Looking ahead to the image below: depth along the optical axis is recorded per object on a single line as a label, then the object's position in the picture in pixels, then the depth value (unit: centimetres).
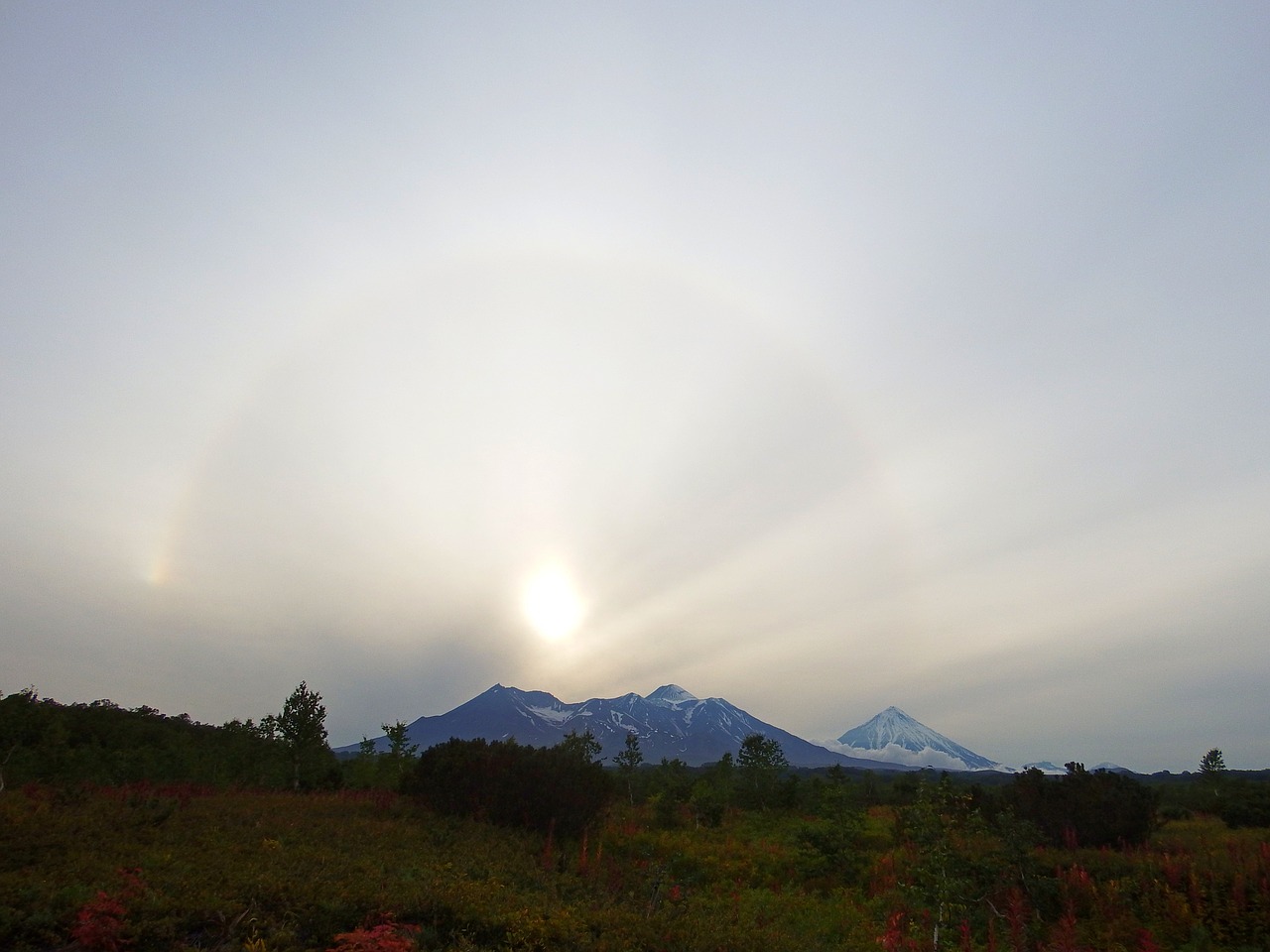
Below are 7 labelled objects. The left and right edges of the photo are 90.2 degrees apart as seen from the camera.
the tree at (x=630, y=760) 3922
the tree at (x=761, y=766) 3256
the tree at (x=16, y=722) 3077
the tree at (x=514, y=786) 1942
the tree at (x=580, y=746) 2299
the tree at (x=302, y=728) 2928
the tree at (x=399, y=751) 3037
